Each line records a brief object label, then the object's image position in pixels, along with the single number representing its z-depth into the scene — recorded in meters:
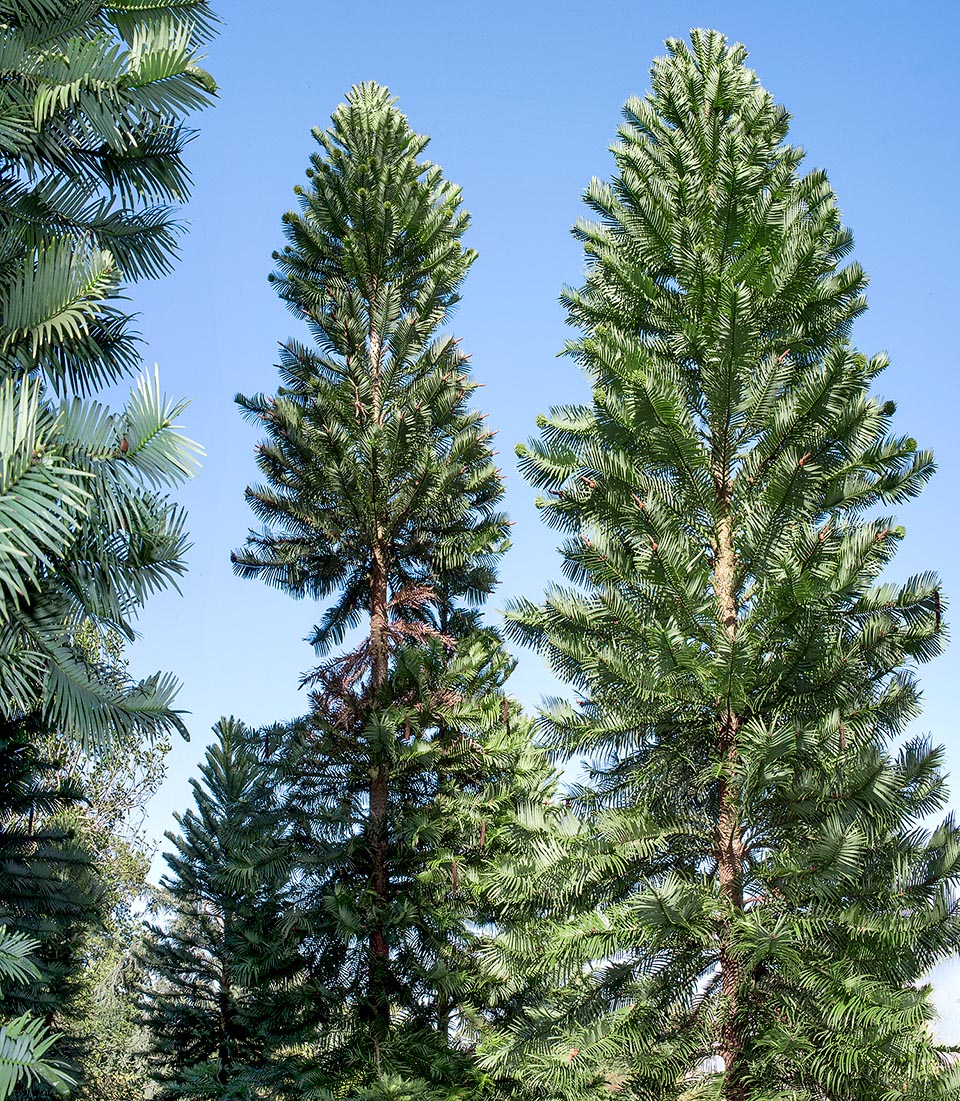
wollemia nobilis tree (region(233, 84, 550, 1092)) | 9.19
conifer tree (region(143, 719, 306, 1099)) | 9.91
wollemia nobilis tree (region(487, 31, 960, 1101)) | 5.41
